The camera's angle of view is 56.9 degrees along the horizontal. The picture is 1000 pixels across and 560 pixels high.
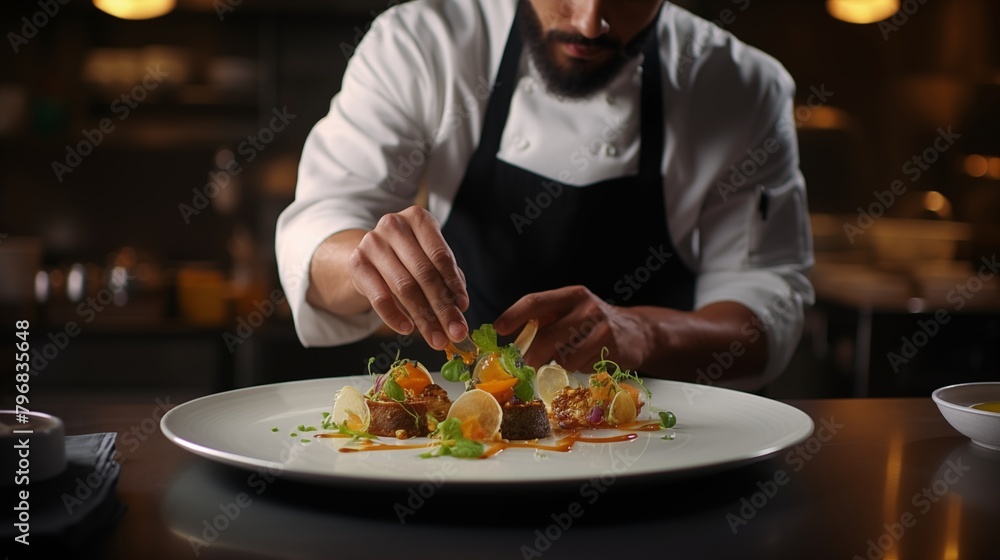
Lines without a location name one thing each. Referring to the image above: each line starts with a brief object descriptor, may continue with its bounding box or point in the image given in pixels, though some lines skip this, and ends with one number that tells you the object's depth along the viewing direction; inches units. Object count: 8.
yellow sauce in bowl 44.8
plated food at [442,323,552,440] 44.2
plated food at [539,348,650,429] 46.9
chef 74.7
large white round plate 33.1
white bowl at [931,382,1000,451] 42.0
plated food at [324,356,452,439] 44.3
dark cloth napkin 27.4
